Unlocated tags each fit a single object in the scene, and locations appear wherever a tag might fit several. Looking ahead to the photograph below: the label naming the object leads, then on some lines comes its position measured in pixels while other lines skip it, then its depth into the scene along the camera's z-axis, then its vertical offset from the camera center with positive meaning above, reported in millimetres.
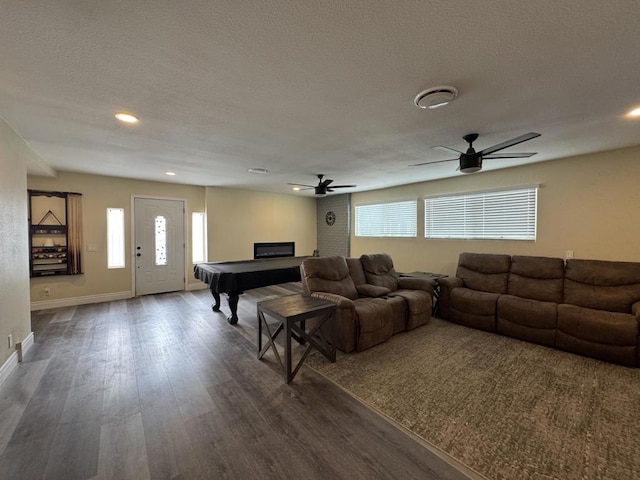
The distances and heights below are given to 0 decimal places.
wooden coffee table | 2441 -844
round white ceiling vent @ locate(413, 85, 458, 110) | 1947 +1078
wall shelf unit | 4531 -8
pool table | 3734 -657
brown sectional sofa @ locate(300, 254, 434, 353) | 3000 -881
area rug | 1604 -1398
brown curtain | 4801 +30
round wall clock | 7797 +485
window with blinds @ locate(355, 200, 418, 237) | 5859 +357
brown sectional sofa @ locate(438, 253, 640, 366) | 2787 -896
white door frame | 5441 -178
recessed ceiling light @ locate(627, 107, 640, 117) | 2328 +1123
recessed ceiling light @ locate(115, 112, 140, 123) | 2395 +1114
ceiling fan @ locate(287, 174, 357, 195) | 4820 +892
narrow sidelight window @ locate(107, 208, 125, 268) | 5270 -91
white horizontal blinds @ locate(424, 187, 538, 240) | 4254 +348
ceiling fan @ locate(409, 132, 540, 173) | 2844 +861
